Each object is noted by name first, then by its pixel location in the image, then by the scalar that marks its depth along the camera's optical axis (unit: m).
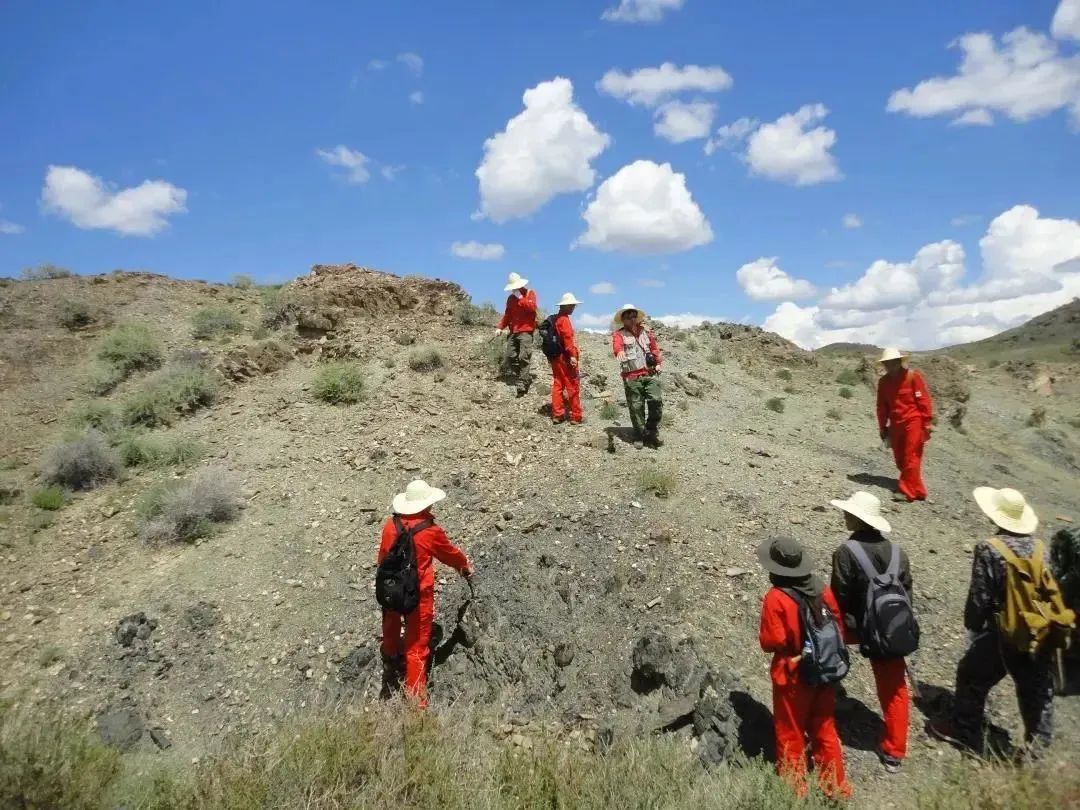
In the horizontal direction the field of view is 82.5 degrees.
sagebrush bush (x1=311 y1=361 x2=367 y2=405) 10.21
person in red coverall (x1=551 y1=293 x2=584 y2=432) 8.45
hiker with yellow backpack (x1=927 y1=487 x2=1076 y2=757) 3.35
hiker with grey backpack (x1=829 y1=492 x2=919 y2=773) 3.53
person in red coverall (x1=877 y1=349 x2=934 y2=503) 7.14
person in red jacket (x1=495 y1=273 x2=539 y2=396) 9.61
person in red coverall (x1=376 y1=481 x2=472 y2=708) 4.61
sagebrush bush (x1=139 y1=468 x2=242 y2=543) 7.33
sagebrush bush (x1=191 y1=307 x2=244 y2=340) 13.38
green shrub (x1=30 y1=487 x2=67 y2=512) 8.12
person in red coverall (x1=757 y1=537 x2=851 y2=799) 3.38
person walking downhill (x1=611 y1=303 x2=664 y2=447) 7.79
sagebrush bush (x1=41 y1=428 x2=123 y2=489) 8.52
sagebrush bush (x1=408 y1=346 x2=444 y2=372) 10.99
